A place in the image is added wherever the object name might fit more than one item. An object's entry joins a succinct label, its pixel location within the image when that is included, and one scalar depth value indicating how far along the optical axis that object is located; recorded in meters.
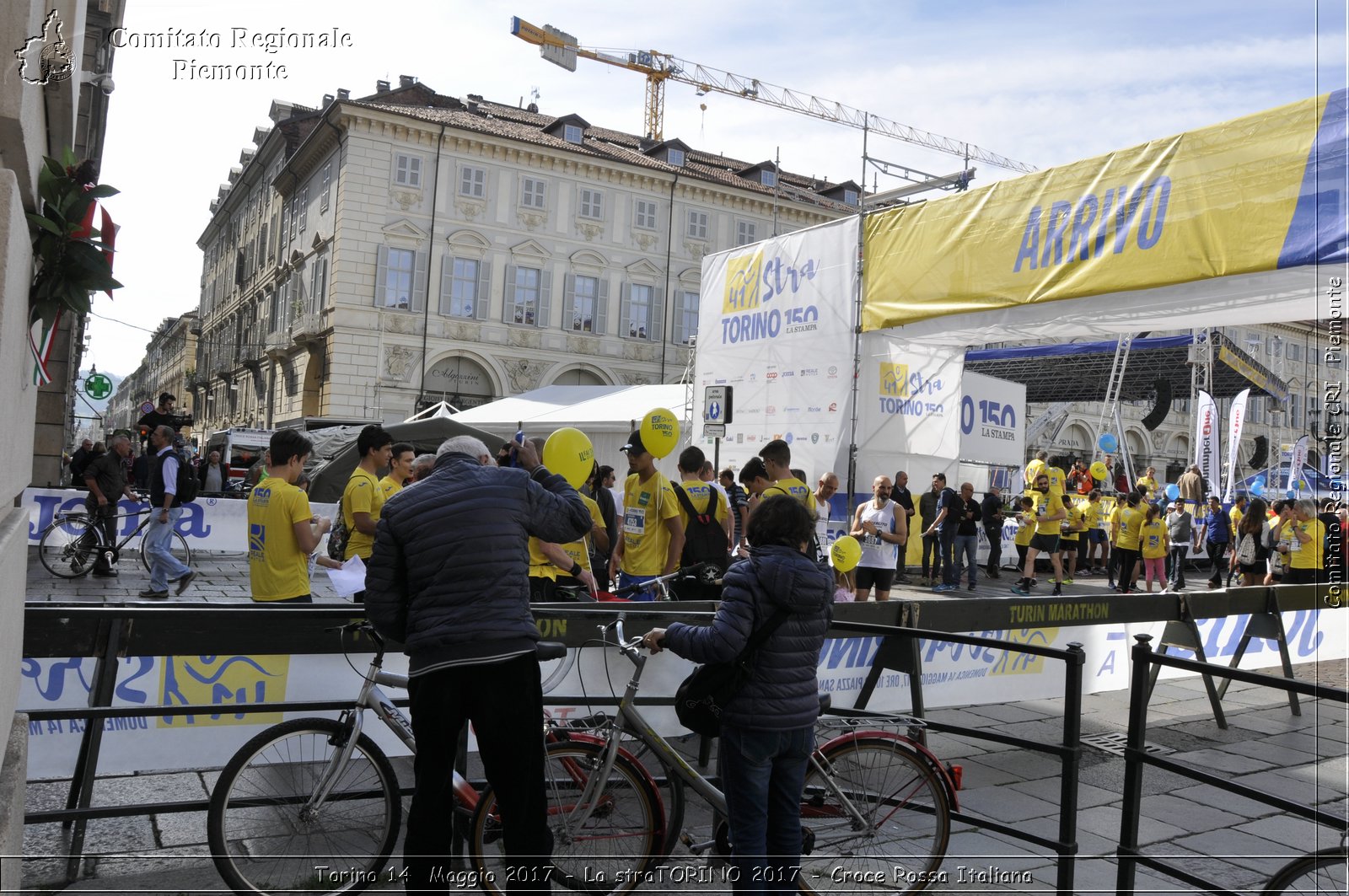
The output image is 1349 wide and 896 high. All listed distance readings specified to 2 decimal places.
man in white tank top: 11.52
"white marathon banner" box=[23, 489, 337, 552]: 15.64
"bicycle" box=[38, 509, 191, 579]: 12.94
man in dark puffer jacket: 3.53
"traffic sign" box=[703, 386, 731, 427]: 14.02
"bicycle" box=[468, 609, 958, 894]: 3.95
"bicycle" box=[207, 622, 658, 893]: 3.78
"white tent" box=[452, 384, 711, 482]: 22.08
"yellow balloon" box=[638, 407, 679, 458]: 7.57
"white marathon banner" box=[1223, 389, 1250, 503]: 24.34
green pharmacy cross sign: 22.81
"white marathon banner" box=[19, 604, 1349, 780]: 4.20
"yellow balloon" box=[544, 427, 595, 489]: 6.11
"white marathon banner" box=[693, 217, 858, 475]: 15.76
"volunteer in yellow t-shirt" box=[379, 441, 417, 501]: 7.64
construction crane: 58.31
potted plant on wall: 2.81
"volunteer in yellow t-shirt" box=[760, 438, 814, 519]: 7.85
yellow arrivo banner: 9.83
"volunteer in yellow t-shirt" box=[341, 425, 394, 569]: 6.56
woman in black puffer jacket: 3.59
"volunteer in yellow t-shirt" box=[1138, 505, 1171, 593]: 16.77
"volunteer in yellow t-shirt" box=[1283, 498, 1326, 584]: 12.75
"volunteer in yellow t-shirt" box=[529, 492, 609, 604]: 6.52
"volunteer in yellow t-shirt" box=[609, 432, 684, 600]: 7.36
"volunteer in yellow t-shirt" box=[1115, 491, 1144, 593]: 17.08
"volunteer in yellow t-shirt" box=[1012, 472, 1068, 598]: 17.39
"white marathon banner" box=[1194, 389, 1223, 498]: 23.12
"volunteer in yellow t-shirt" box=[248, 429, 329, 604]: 5.69
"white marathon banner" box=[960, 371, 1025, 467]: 18.00
